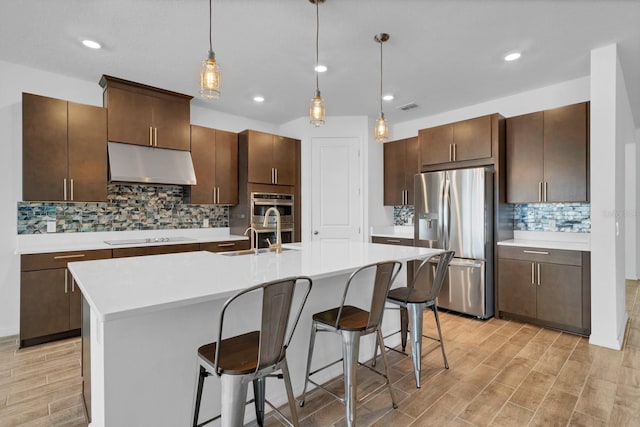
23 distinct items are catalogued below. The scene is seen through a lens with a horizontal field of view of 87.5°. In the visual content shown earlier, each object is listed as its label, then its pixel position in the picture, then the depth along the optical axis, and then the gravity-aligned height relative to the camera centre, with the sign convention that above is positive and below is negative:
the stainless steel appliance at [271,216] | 4.54 -0.05
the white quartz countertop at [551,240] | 3.37 -0.36
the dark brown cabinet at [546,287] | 3.22 -0.81
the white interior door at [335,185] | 5.06 +0.38
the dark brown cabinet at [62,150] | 3.15 +0.61
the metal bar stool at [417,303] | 2.33 -0.66
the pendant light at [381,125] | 2.77 +0.71
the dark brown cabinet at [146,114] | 3.60 +1.11
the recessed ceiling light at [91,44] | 2.82 +1.44
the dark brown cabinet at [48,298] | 2.99 -0.80
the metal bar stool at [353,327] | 1.77 -0.64
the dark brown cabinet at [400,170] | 4.99 +0.62
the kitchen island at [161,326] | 1.35 -0.55
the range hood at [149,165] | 3.57 +0.53
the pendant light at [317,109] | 2.33 +0.71
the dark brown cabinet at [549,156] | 3.42 +0.58
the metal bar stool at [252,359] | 1.30 -0.62
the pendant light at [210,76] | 1.79 +0.73
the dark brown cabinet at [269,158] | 4.55 +0.75
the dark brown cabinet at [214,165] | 4.27 +0.60
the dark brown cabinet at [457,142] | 3.93 +0.85
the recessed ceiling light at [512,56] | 3.06 +1.42
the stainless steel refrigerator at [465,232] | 3.73 -0.26
